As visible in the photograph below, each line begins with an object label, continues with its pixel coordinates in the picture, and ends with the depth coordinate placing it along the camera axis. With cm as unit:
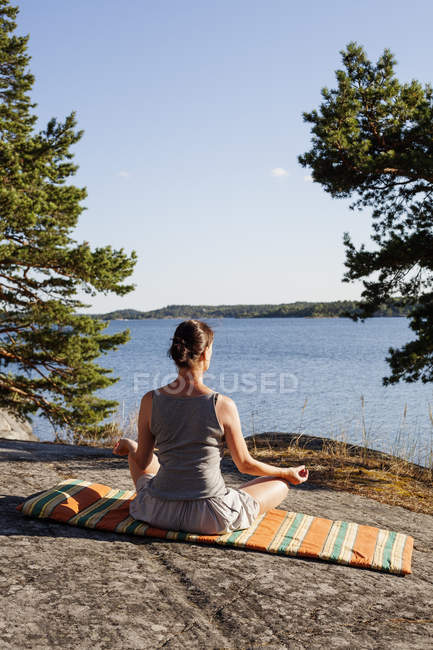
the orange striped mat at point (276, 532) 313
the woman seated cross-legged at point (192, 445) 312
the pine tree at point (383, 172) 678
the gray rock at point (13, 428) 1186
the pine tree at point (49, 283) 1098
